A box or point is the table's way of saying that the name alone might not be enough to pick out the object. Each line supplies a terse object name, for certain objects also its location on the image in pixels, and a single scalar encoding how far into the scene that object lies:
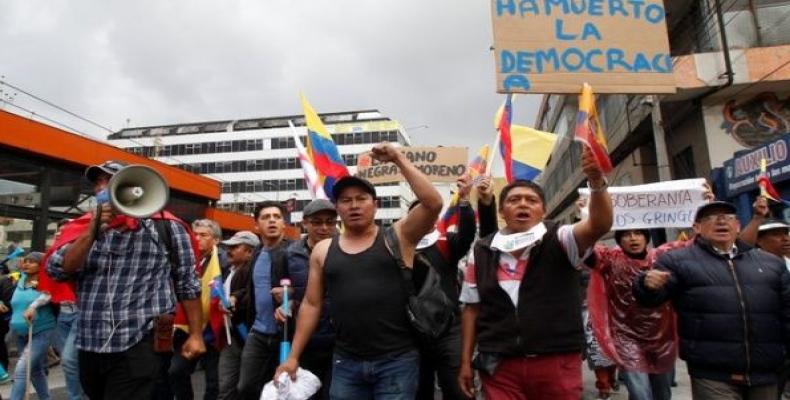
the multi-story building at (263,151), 57.94
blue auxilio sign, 9.38
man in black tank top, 2.75
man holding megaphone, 2.80
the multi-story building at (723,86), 12.38
